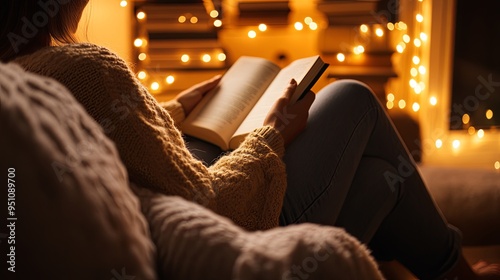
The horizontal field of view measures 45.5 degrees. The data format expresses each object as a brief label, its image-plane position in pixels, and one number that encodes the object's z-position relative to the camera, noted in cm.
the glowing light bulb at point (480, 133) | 246
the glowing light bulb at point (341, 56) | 210
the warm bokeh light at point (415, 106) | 237
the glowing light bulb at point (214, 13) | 217
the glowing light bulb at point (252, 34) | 215
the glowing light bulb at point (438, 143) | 244
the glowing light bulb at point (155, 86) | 206
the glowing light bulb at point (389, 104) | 234
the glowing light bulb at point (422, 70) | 237
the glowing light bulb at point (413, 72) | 239
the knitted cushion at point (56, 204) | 42
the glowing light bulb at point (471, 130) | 246
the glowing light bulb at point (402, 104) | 242
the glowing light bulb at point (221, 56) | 208
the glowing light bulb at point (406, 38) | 234
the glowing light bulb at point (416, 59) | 236
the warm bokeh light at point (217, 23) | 214
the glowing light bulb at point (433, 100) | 239
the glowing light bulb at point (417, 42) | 235
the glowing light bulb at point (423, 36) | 234
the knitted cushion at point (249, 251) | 47
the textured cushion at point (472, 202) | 134
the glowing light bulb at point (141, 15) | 204
